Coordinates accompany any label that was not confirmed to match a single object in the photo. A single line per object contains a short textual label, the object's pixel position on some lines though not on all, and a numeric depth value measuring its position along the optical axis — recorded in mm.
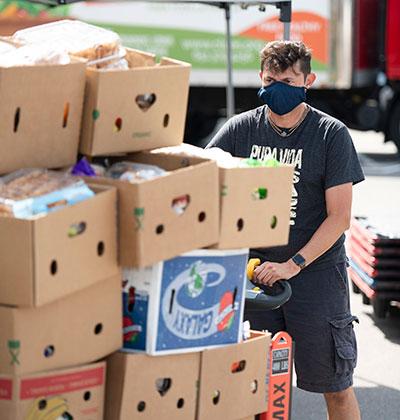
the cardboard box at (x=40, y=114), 7177
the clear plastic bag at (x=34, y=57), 7368
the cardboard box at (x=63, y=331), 6968
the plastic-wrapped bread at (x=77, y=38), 7756
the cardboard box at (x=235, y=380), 7837
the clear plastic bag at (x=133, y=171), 7327
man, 9186
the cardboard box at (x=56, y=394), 7027
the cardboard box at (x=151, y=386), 7481
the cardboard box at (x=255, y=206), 7668
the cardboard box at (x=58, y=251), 6712
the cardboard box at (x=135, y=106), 7474
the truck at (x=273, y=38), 30526
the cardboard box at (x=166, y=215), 7107
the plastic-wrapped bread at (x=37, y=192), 6869
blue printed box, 7492
